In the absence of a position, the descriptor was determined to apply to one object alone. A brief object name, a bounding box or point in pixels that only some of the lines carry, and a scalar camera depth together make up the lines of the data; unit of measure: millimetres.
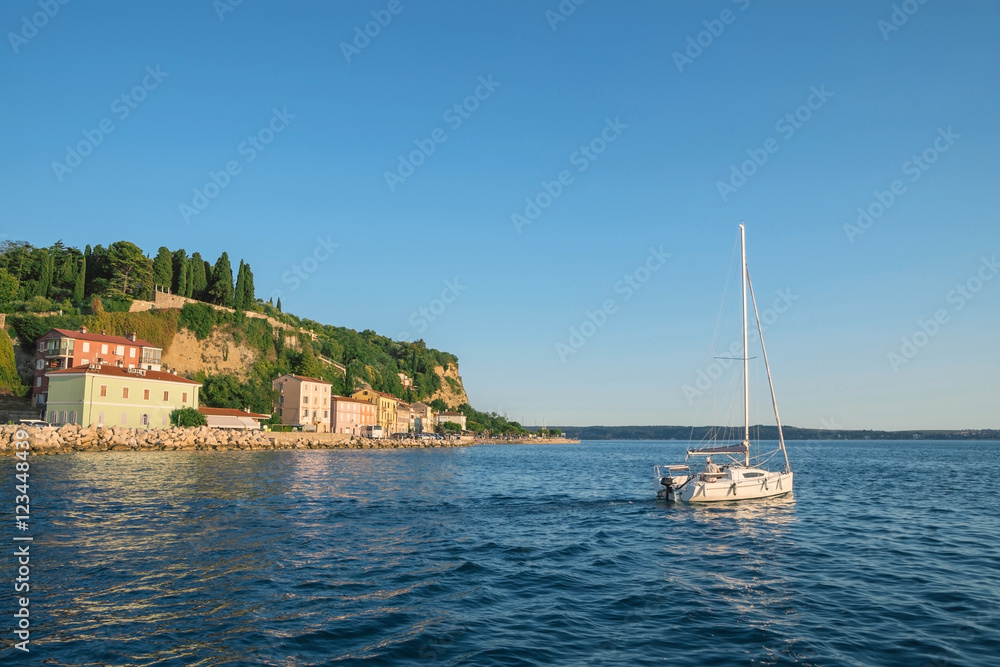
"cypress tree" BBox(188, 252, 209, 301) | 104938
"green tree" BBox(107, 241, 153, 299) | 95625
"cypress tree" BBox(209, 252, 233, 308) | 103875
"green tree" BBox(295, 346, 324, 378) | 111812
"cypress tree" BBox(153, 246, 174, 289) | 101812
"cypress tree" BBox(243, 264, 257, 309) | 110562
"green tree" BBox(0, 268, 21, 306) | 80812
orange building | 73250
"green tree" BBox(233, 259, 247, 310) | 105638
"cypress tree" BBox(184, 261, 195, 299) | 103625
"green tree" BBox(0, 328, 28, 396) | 72438
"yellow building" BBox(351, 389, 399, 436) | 124188
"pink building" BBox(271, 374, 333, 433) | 100688
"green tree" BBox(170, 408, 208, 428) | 75988
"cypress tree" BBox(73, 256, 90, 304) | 91862
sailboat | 32125
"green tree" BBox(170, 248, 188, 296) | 102125
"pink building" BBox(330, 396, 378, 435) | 108938
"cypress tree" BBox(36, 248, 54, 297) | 91125
